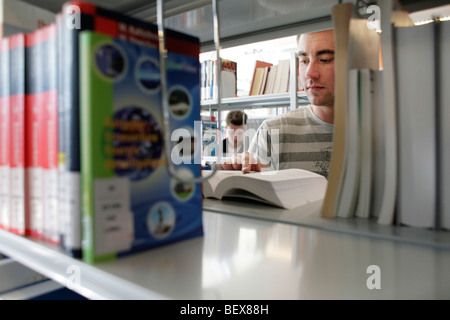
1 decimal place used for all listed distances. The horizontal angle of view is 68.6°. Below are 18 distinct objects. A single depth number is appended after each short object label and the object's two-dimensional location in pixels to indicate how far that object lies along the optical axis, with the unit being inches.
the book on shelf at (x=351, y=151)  22.2
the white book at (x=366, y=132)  22.2
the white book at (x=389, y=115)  20.5
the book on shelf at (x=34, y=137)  17.9
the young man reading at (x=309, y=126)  66.1
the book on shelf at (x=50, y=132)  16.5
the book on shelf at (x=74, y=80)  13.8
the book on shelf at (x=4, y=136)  19.7
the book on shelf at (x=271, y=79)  117.0
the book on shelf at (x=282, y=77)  113.5
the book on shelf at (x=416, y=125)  19.9
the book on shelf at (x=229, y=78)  121.8
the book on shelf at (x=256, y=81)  120.5
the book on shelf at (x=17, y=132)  18.8
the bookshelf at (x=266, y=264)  11.7
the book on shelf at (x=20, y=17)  22.3
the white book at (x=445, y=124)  19.6
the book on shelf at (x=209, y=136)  117.5
